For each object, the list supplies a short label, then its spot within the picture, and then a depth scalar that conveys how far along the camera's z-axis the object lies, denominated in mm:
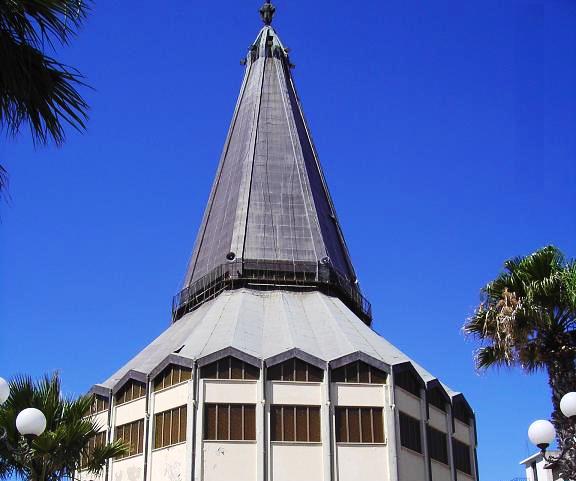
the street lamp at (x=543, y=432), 20038
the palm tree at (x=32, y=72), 12719
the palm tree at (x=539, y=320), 23594
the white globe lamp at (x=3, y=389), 17895
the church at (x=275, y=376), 45125
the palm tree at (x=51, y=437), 22391
